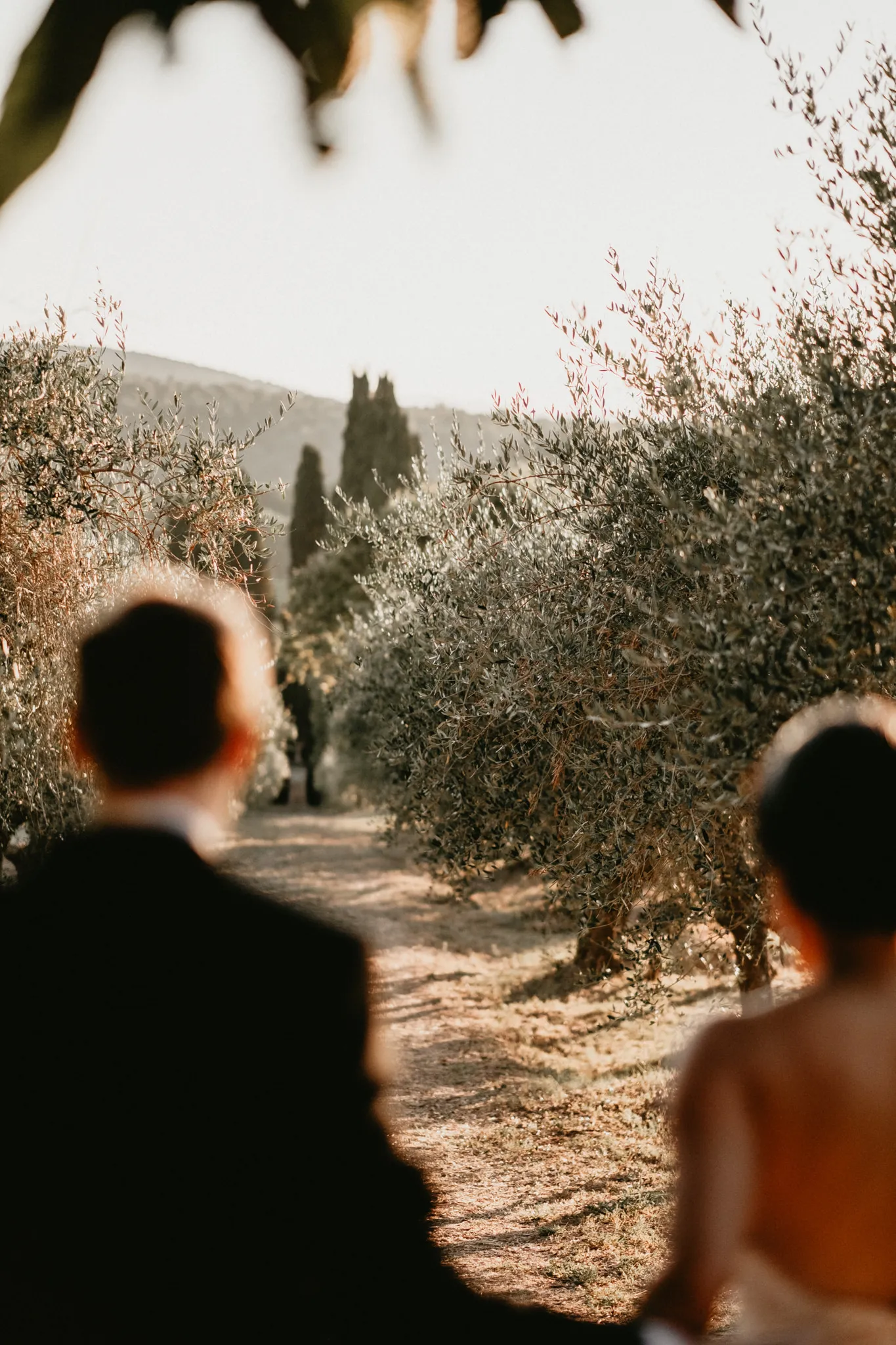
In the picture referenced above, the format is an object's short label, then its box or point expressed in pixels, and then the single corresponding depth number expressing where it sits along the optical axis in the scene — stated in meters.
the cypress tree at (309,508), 57.62
